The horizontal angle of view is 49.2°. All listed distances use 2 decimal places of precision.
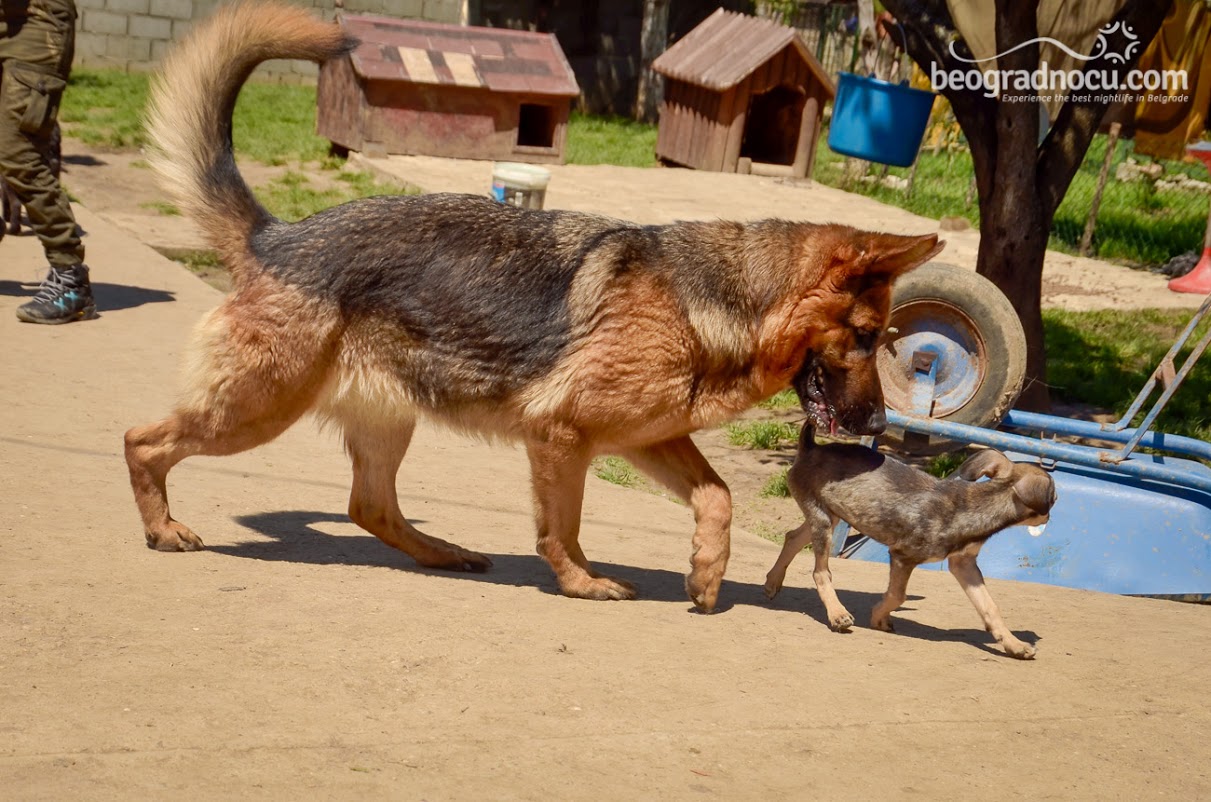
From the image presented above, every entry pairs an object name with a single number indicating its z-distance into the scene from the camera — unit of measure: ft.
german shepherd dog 16.11
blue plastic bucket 37.58
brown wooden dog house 62.64
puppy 16.29
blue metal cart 20.48
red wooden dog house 56.44
